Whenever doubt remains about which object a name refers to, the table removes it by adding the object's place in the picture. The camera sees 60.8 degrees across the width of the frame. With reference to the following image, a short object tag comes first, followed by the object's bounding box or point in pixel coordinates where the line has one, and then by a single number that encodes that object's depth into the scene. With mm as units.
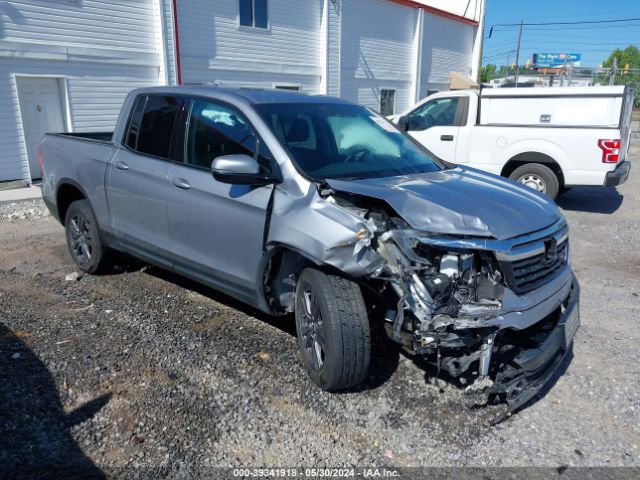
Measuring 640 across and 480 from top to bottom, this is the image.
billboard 64219
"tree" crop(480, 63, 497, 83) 109725
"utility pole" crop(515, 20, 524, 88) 41750
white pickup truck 8383
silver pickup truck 3051
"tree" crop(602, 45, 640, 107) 79250
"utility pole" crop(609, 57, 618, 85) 17120
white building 11070
